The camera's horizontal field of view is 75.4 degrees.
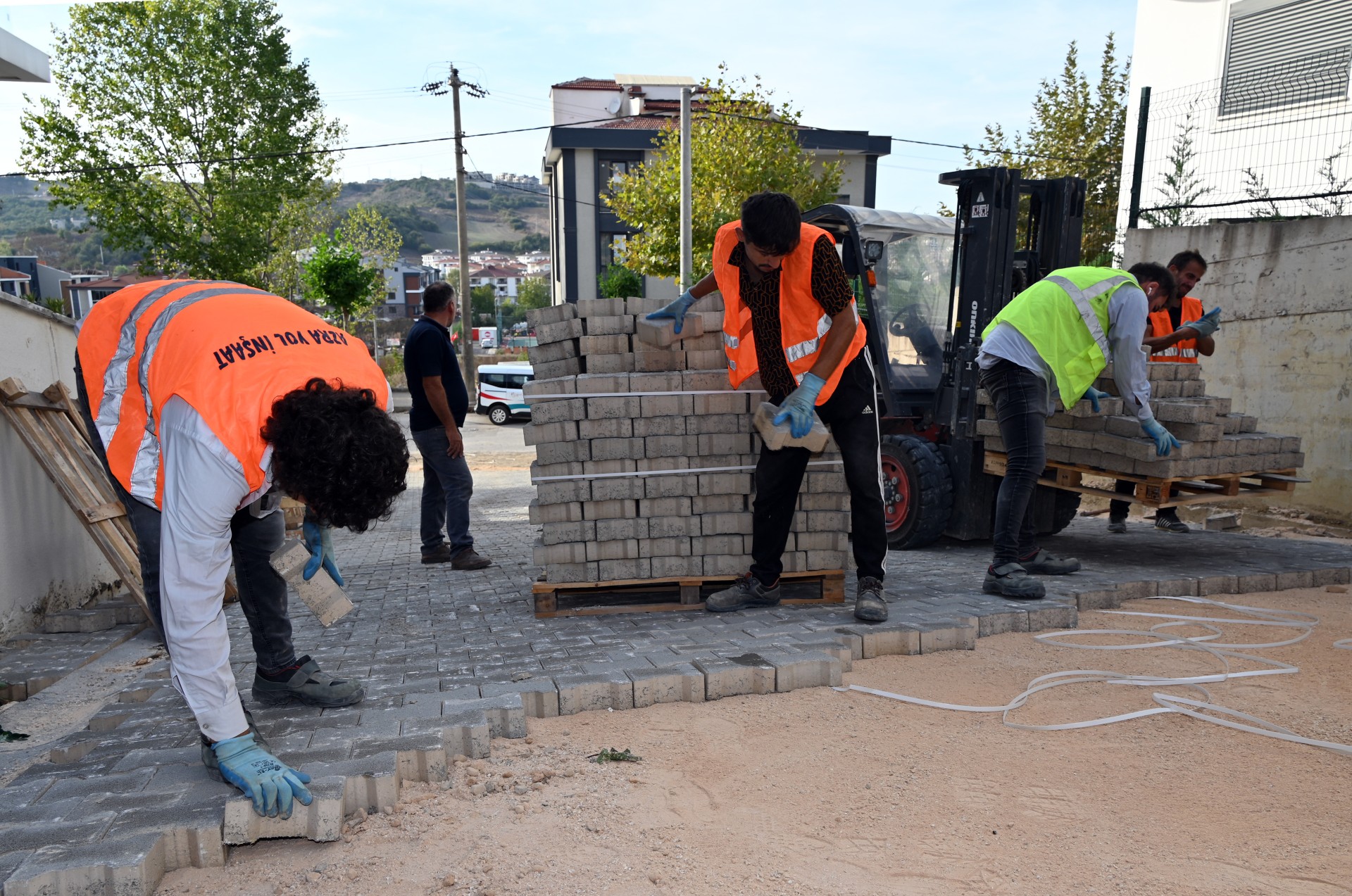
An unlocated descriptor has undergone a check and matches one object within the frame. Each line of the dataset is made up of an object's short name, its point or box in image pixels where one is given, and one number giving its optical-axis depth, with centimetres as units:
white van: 2394
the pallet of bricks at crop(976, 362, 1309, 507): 525
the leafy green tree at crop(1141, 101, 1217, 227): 936
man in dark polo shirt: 593
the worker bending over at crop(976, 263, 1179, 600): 490
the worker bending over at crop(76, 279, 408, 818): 238
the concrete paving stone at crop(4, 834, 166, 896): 221
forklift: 617
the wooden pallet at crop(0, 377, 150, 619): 503
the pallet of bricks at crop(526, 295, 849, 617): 457
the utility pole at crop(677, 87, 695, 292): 1881
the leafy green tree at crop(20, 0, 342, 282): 2342
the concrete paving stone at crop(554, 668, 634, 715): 339
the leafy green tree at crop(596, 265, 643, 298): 3117
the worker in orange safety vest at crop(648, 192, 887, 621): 424
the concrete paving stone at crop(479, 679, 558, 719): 335
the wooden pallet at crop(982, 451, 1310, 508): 531
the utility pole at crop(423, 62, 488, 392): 2702
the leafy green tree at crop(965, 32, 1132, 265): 1421
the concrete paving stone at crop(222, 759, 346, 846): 247
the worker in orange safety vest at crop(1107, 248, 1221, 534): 602
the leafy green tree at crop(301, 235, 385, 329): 2356
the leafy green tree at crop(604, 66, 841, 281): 2217
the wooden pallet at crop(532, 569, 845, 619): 460
